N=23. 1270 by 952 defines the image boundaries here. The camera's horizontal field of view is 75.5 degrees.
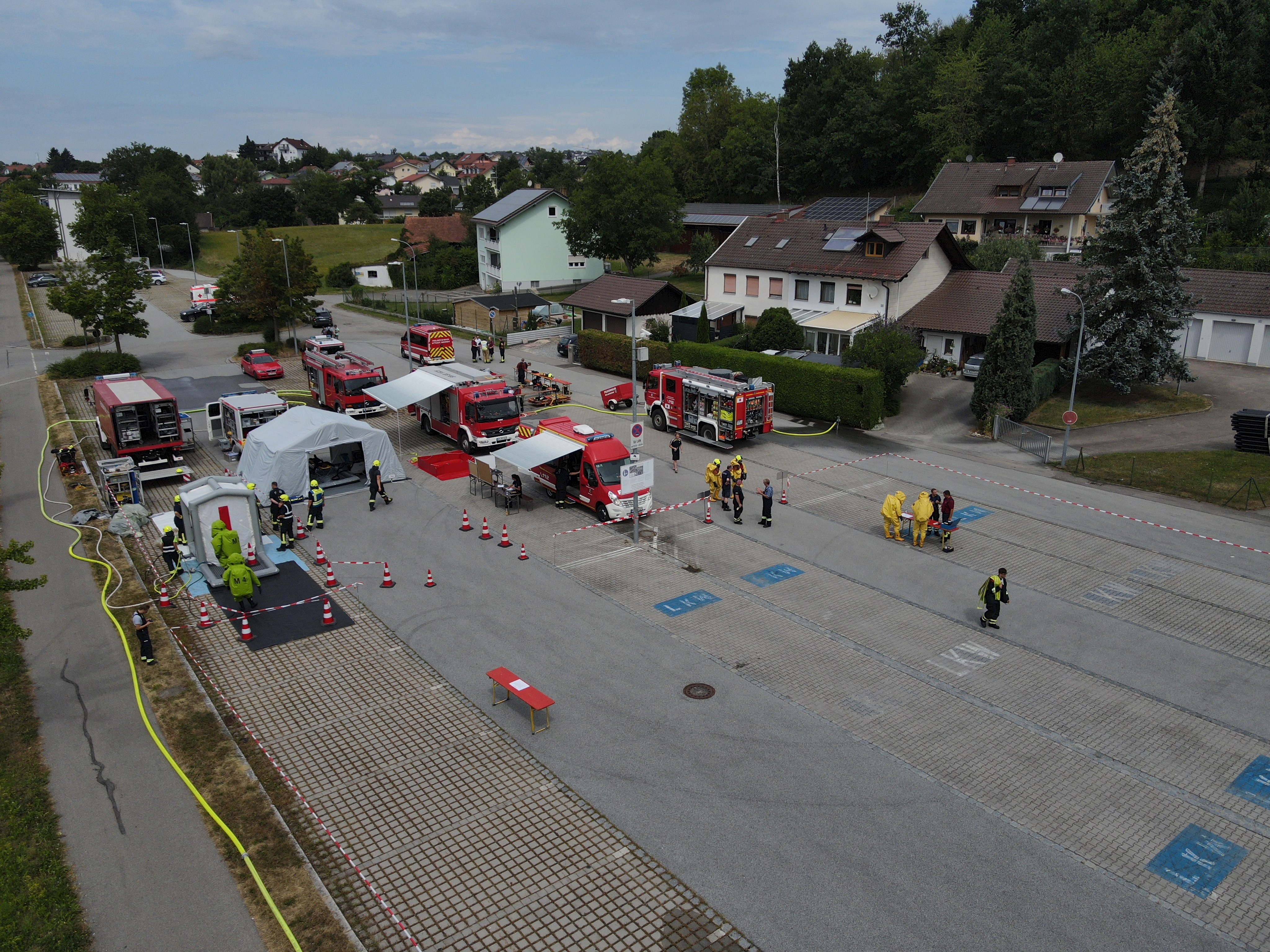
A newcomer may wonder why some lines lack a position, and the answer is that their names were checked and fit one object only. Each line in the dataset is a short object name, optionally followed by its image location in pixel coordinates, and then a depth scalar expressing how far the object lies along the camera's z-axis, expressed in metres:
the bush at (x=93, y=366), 40.91
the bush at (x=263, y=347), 46.22
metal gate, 28.56
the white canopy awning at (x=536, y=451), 22.33
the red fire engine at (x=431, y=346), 42.50
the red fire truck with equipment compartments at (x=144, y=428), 25.61
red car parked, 40.19
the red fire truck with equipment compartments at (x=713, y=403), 28.25
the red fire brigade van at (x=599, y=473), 22.41
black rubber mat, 16.75
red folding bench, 13.33
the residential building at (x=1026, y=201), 55.97
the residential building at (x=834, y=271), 39.94
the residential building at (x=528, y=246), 68.56
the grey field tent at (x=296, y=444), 23.06
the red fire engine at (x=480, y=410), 27.66
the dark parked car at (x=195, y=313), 57.53
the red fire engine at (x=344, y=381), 32.12
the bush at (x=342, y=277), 79.50
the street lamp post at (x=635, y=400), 21.09
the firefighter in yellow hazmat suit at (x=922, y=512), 20.77
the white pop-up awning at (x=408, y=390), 27.42
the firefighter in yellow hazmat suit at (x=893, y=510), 21.56
